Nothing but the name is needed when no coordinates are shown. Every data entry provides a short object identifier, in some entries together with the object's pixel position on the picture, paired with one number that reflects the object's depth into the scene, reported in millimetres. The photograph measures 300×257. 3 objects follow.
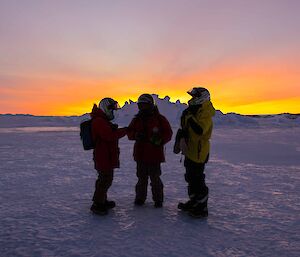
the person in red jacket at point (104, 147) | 4492
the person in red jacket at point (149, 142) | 4805
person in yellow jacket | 4473
